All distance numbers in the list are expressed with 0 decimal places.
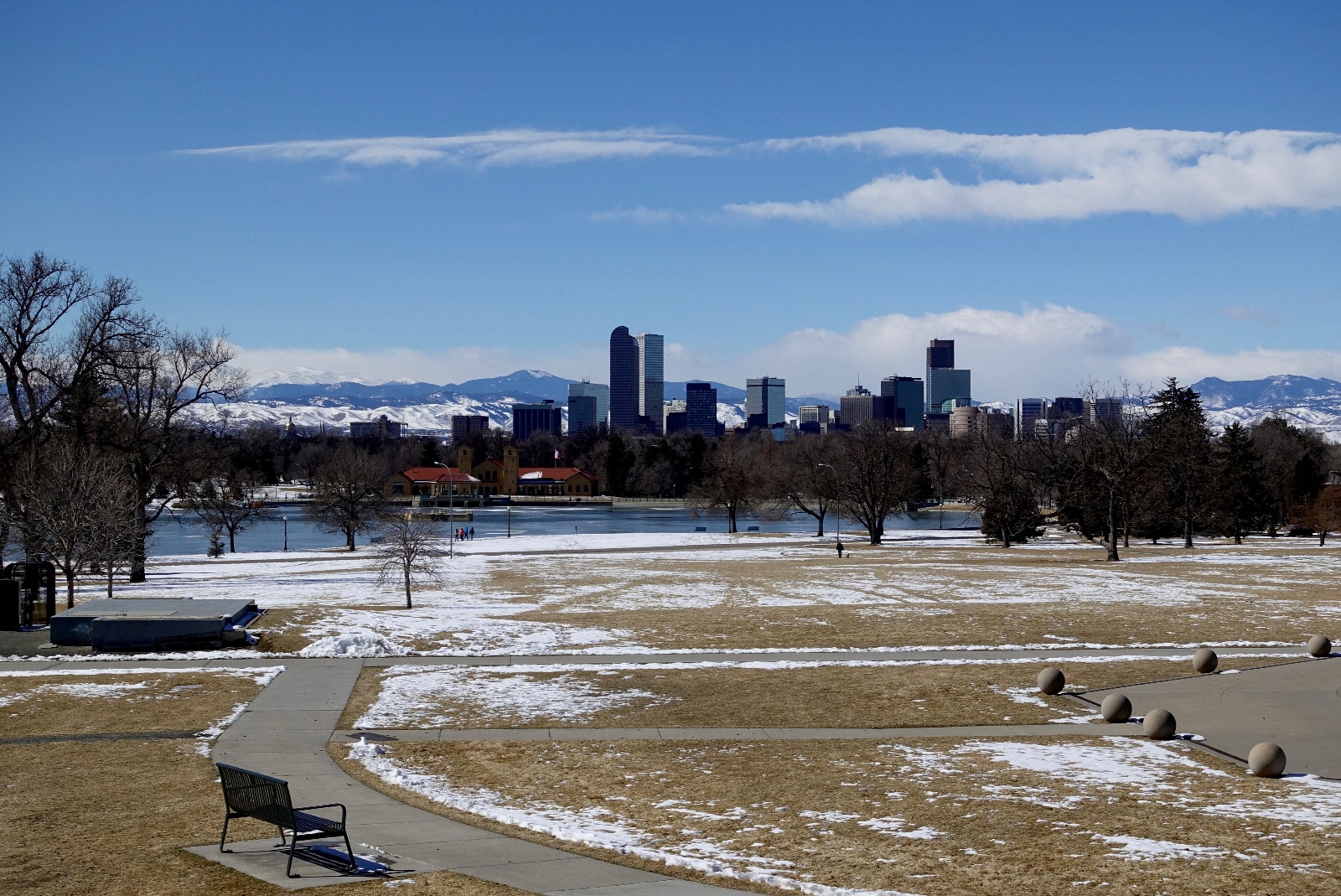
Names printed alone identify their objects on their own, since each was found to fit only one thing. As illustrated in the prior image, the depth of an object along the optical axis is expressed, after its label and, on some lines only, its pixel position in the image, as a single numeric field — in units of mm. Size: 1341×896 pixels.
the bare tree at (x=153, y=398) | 51625
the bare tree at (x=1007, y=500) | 78125
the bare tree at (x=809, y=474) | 97250
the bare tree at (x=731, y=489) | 106500
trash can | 29672
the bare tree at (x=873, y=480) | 87062
